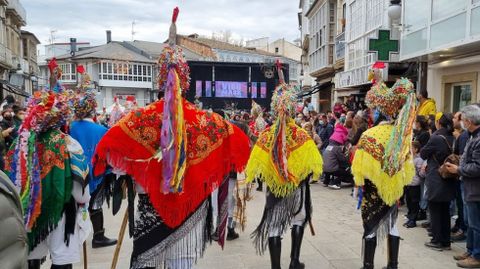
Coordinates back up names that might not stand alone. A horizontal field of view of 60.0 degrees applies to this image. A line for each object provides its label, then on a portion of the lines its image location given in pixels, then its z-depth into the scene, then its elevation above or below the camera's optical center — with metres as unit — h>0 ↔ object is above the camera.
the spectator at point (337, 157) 9.54 -1.10
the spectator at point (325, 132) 10.74 -0.62
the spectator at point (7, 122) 6.88 -0.24
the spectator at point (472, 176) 4.41 -0.72
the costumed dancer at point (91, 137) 5.08 -0.35
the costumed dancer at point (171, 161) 3.03 -0.40
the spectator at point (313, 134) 10.00 -0.64
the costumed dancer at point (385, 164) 4.00 -0.54
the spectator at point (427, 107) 8.80 +0.03
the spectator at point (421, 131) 6.33 -0.35
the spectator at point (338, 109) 12.41 -0.01
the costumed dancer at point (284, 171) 4.14 -0.62
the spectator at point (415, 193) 6.34 -1.31
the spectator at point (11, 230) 1.17 -0.35
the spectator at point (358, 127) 7.71 -0.35
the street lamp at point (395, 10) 11.47 +2.74
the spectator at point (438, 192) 5.15 -1.04
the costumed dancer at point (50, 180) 3.21 -0.56
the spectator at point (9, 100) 10.36 +0.22
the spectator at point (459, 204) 5.39 -1.33
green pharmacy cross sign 11.02 +1.69
